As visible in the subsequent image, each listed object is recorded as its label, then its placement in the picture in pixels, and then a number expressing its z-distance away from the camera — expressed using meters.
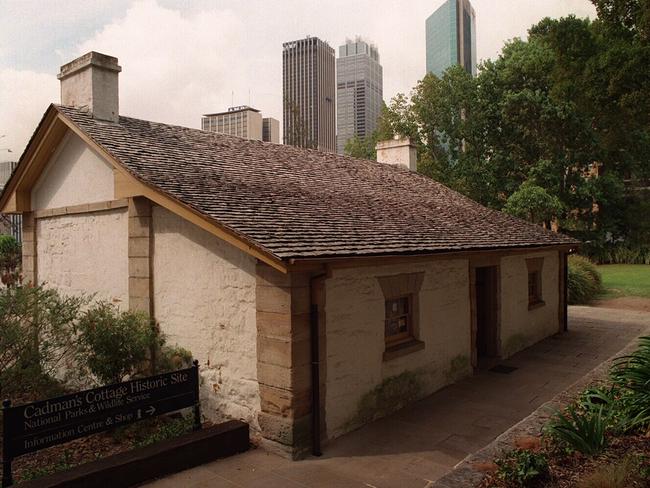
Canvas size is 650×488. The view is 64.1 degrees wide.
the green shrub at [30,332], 7.49
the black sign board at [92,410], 5.28
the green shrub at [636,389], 5.26
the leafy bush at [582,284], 20.29
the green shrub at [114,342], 7.54
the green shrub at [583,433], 4.85
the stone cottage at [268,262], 6.77
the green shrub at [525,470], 4.33
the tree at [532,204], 23.91
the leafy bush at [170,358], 7.95
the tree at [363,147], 41.28
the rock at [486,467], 4.75
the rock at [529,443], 5.18
